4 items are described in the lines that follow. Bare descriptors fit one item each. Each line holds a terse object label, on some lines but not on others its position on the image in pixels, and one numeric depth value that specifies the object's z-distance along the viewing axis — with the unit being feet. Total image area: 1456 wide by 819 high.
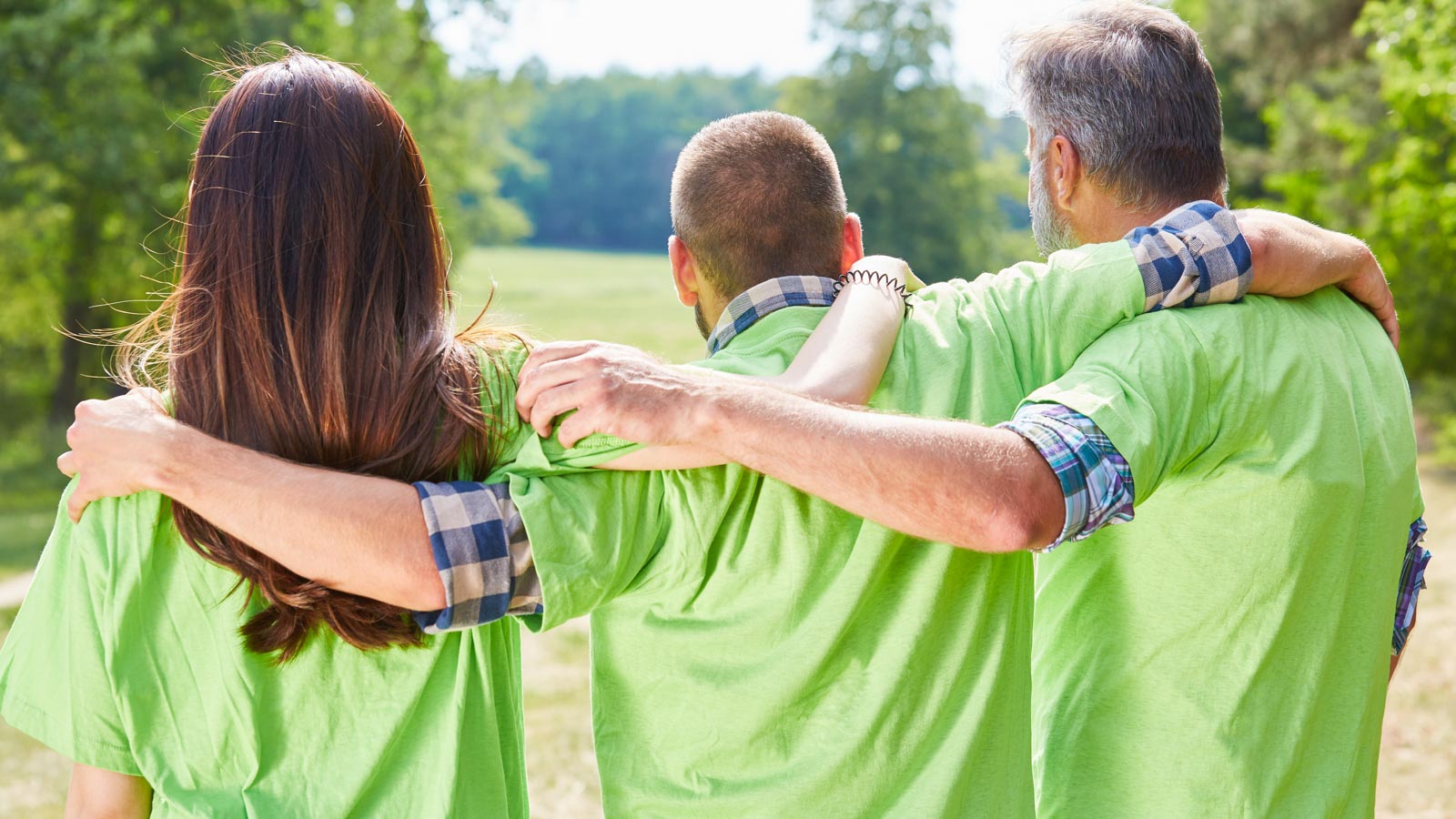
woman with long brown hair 6.16
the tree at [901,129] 148.56
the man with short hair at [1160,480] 5.64
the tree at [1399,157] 24.93
